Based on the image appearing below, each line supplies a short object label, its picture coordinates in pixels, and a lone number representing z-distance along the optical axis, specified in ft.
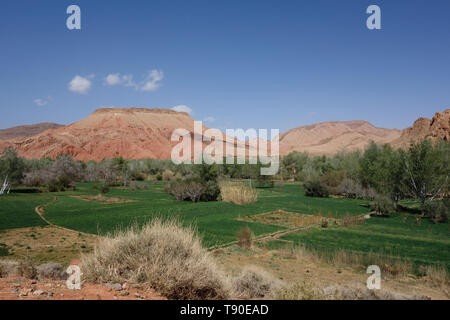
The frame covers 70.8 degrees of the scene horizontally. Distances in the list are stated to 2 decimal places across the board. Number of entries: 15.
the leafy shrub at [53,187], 155.94
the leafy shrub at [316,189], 149.38
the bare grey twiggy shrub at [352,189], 147.42
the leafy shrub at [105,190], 143.54
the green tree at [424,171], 96.12
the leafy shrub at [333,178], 168.91
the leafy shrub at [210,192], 129.39
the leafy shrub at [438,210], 84.58
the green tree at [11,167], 132.98
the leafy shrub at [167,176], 241.02
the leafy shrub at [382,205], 94.84
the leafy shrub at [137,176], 234.17
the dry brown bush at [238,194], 120.37
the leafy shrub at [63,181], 163.53
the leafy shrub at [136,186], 178.19
